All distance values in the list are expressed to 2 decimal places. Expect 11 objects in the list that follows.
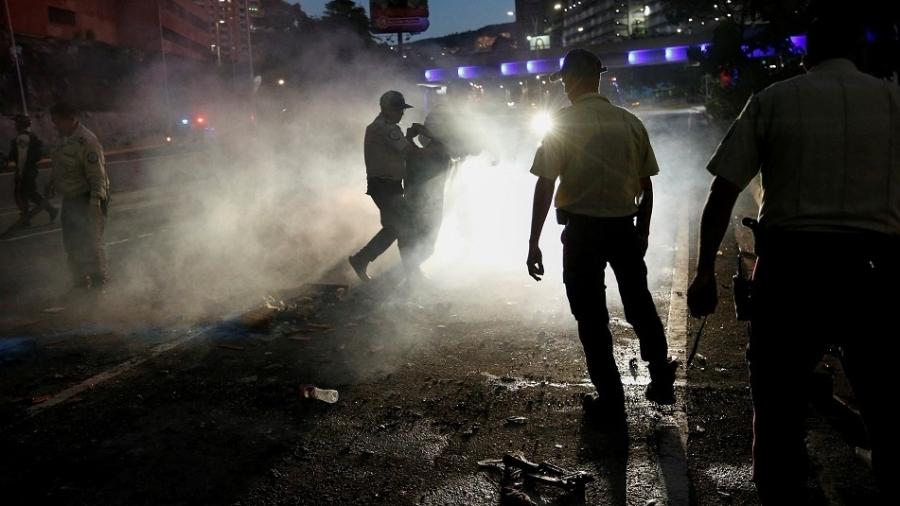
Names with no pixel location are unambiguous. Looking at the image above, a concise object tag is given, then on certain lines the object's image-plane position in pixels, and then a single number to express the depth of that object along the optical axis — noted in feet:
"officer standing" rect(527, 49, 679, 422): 11.00
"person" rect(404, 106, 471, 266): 21.84
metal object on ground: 9.04
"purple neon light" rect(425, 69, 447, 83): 218.18
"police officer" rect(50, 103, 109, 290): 21.02
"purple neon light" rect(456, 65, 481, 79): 215.72
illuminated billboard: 89.15
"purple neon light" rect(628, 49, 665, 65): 195.02
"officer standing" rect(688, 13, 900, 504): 6.76
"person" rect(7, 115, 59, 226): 36.22
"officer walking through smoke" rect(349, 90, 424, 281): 20.35
